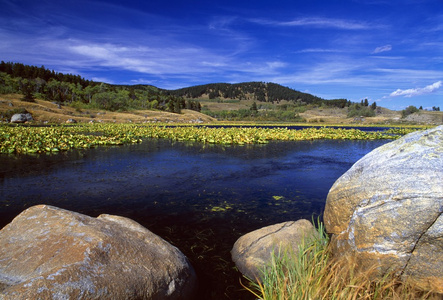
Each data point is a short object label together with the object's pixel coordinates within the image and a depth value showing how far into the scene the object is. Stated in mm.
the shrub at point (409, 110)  96988
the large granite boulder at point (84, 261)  2557
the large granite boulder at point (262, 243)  4516
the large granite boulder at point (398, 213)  3094
